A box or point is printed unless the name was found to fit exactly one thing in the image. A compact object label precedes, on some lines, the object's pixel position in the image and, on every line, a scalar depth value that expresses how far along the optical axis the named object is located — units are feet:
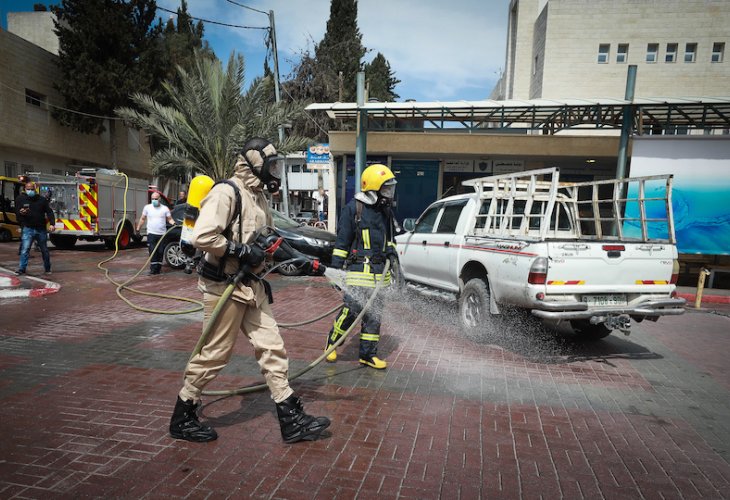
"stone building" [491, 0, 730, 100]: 83.46
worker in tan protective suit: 10.36
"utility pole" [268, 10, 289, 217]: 60.89
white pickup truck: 16.84
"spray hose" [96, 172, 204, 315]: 21.86
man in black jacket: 31.50
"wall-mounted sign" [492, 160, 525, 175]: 55.93
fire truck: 48.57
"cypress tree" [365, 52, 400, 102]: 141.74
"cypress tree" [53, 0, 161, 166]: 76.79
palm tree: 49.34
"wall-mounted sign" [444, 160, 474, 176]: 56.75
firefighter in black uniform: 15.48
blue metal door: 57.41
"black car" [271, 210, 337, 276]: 34.27
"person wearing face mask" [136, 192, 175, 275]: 34.94
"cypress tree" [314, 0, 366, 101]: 100.08
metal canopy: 38.91
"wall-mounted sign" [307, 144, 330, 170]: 57.36
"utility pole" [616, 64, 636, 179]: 39.28
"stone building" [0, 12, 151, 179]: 69.15
